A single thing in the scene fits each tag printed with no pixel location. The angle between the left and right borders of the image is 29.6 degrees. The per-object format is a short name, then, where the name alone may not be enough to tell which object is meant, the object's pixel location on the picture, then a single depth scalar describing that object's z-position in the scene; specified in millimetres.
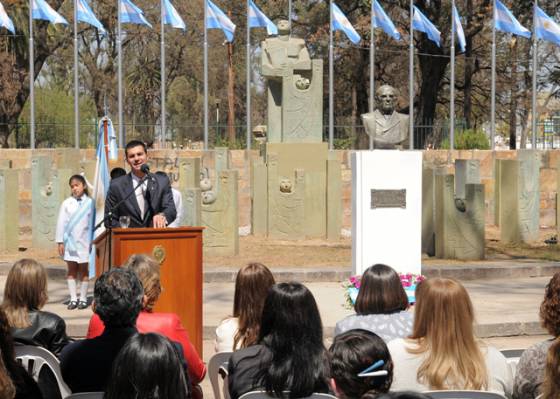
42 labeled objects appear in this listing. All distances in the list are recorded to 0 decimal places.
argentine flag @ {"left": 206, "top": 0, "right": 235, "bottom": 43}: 32281
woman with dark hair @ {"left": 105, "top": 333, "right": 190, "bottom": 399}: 3699
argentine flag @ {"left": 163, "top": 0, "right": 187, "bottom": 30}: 32062
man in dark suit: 8672
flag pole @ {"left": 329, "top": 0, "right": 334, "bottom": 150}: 32219
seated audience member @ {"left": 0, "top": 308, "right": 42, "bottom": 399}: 3949
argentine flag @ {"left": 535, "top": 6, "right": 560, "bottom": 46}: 32844
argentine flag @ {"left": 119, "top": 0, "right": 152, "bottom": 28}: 31406
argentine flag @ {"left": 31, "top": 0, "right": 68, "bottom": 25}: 30875
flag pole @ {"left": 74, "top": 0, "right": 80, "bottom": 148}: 30938
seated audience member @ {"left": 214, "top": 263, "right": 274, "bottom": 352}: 5859
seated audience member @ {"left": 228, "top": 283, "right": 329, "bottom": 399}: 4520
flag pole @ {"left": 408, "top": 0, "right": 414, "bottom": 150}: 32106
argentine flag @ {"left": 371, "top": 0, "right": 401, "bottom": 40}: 32969
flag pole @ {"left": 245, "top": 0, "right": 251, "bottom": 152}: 31691
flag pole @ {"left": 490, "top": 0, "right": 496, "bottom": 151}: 32906
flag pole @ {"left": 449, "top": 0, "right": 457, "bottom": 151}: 32750
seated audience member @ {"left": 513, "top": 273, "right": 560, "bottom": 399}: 4805
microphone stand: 7895
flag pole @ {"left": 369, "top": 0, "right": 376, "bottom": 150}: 30991
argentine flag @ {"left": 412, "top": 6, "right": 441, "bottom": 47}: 32906
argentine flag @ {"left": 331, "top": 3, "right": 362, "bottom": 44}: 32812
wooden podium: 7629
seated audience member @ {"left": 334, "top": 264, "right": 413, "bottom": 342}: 5746
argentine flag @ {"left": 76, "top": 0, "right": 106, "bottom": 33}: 31531
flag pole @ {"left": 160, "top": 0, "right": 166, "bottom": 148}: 31203
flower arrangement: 10820
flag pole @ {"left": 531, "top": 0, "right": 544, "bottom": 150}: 32250
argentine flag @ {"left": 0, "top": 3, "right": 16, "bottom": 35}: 30134
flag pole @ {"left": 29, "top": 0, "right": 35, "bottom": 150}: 30016
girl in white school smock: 11973
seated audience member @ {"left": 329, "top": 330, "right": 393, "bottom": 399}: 3908
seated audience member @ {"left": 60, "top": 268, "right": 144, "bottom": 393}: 4734
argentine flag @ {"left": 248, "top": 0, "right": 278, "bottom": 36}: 32656
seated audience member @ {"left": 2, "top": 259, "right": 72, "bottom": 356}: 5973
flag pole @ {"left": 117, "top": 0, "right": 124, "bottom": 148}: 30609
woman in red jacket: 5367
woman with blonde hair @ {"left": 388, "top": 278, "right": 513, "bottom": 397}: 4941
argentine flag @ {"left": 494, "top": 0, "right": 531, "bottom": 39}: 32750
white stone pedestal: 12758
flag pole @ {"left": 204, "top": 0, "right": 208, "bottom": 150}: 31083
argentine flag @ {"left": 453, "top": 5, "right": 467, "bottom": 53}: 32844
